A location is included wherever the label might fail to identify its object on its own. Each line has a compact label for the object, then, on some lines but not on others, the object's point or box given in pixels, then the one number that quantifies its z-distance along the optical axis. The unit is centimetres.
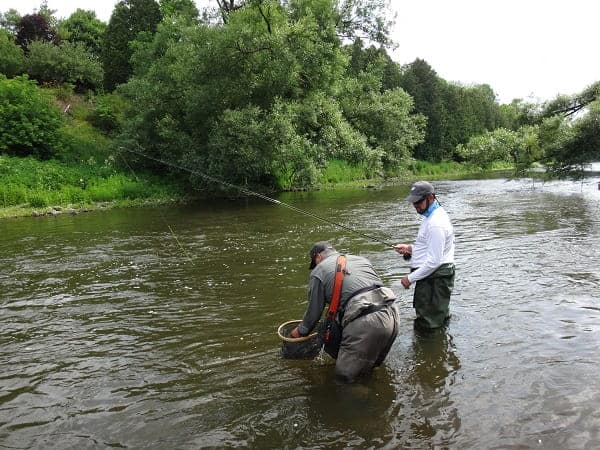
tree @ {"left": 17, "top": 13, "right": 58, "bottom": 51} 4331
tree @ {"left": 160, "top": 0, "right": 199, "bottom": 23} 3567
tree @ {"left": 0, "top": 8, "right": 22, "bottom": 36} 4903
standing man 619
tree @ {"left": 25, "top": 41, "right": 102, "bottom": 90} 3806
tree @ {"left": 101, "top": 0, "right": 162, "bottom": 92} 4134
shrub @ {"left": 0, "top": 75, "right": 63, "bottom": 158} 2673
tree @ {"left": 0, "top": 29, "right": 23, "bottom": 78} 3638
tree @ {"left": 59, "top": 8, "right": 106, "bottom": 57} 4788
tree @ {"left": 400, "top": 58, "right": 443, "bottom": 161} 6494
